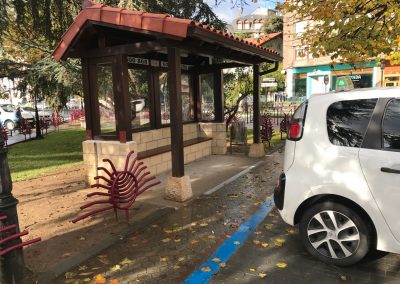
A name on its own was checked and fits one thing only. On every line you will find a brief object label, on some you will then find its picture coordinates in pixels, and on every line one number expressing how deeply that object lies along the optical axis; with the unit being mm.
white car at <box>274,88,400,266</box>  3281
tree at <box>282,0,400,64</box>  7320
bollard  3139
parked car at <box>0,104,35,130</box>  23609
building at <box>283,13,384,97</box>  33812
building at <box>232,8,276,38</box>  90625
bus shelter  5855
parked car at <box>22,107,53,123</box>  26766
